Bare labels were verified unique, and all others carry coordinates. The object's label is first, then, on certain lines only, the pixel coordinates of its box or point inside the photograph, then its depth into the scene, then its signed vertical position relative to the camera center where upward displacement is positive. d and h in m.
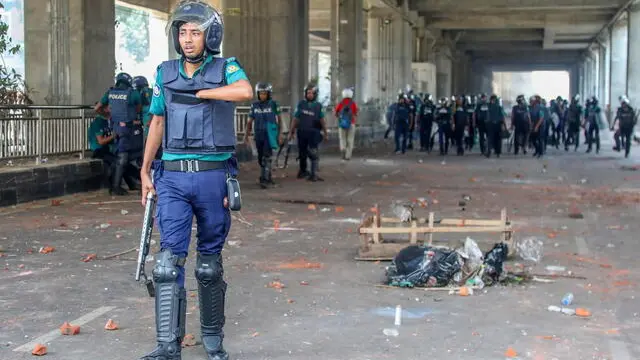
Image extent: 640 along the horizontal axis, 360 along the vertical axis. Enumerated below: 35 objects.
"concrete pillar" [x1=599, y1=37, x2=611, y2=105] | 57.72 +3.31
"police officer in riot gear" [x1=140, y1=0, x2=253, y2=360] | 5.44 -0.18
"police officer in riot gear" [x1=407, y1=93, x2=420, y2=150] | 31.21 +0.35
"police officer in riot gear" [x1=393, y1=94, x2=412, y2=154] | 30.20 +0.15
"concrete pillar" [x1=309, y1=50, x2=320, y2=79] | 71.75 +4.77
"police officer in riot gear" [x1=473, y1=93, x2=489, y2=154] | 29.39 +0.20
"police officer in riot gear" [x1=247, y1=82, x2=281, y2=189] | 17.12 +0.05
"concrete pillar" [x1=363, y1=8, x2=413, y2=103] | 46.75 +3.42
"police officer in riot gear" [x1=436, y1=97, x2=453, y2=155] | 29.97 +0.05
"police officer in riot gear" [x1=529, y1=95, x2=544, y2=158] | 28.67 -0.16
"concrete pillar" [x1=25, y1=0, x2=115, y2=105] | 17.94 +1.39
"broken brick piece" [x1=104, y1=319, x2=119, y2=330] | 6.61 -1.35
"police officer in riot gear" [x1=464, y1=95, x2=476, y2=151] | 30.27 +0.27
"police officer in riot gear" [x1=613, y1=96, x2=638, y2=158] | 28.81 +0.12
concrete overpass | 18.11 +3.50
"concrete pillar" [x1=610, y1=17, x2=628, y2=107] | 52.91 +3.70
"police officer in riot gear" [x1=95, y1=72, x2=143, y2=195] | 15.11 +0.07
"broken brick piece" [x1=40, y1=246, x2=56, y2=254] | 9.94 -1.27
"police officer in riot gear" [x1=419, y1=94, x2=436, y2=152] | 31.45 +0.12
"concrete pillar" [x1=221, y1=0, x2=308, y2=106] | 27.89 +2.42
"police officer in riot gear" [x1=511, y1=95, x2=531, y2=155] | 28.66 +0.16
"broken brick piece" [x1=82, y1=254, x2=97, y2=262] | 9.46 -1.29
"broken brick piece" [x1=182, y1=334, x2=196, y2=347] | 6.19 -1.37
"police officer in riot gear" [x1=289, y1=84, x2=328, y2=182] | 18.69 +0.00
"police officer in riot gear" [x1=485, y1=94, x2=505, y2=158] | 28.78 +0.02
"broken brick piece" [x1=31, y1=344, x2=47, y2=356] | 5.95 -1.37
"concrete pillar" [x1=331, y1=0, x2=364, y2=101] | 38.59 +3.16
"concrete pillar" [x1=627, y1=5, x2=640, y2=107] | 43.56 +2.87
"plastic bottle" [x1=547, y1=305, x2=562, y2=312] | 7.31 -1.38
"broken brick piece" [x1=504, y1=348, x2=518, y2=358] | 6.03 -1.41
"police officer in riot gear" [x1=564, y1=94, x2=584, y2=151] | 32.53 +0.18
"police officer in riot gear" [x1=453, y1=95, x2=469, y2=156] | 29.83 +0.05
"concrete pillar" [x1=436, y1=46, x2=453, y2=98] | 63.78 +3.46
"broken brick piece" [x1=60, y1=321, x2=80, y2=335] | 6.48 -1.35
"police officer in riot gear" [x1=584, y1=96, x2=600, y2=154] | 30.77 +0.07
